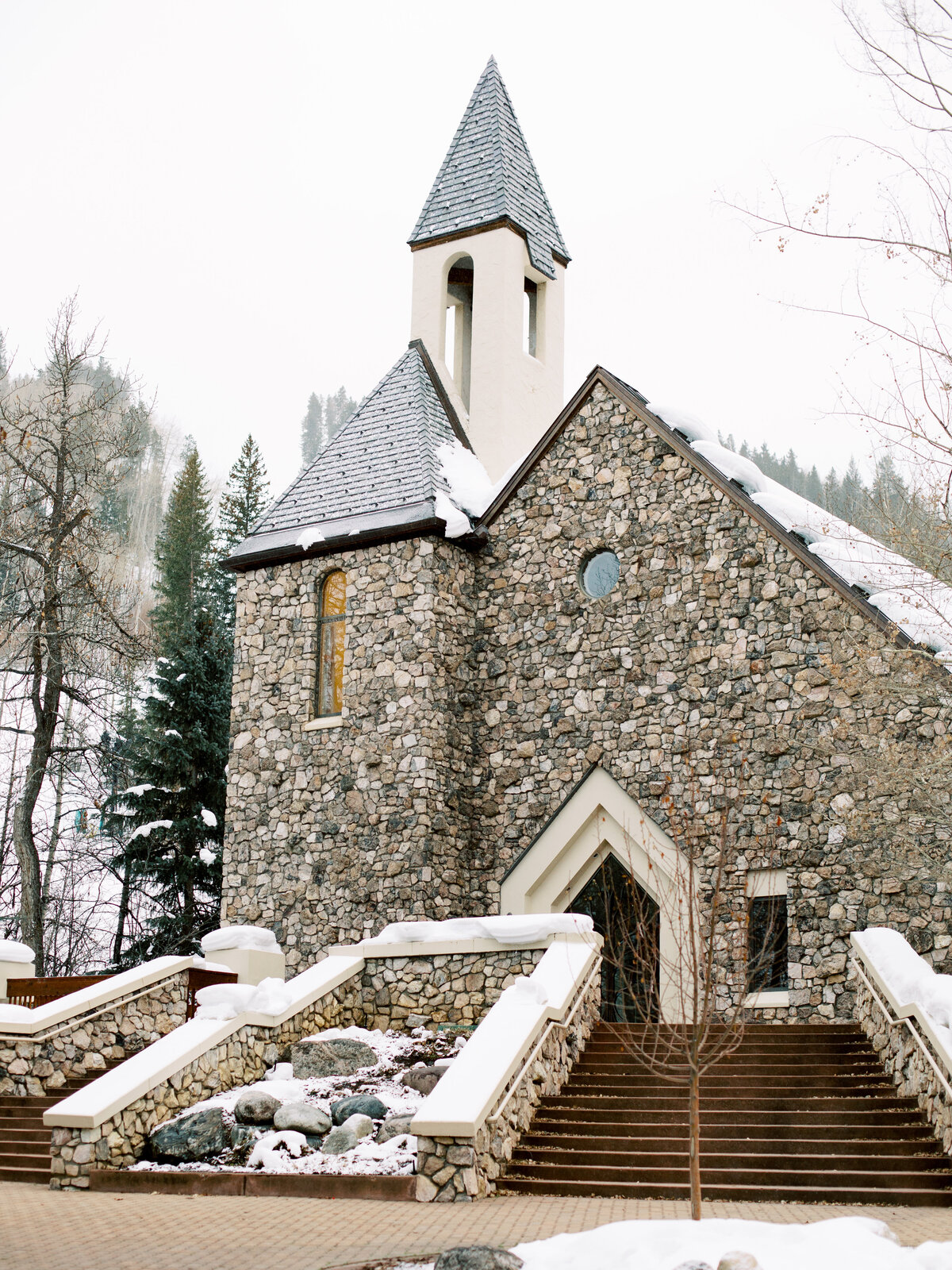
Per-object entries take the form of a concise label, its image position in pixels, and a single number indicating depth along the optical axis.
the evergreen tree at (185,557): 31.47
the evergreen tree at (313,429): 90.56
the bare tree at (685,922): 12.39
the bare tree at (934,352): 8.75
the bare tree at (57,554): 18.39
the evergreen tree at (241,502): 32.50
